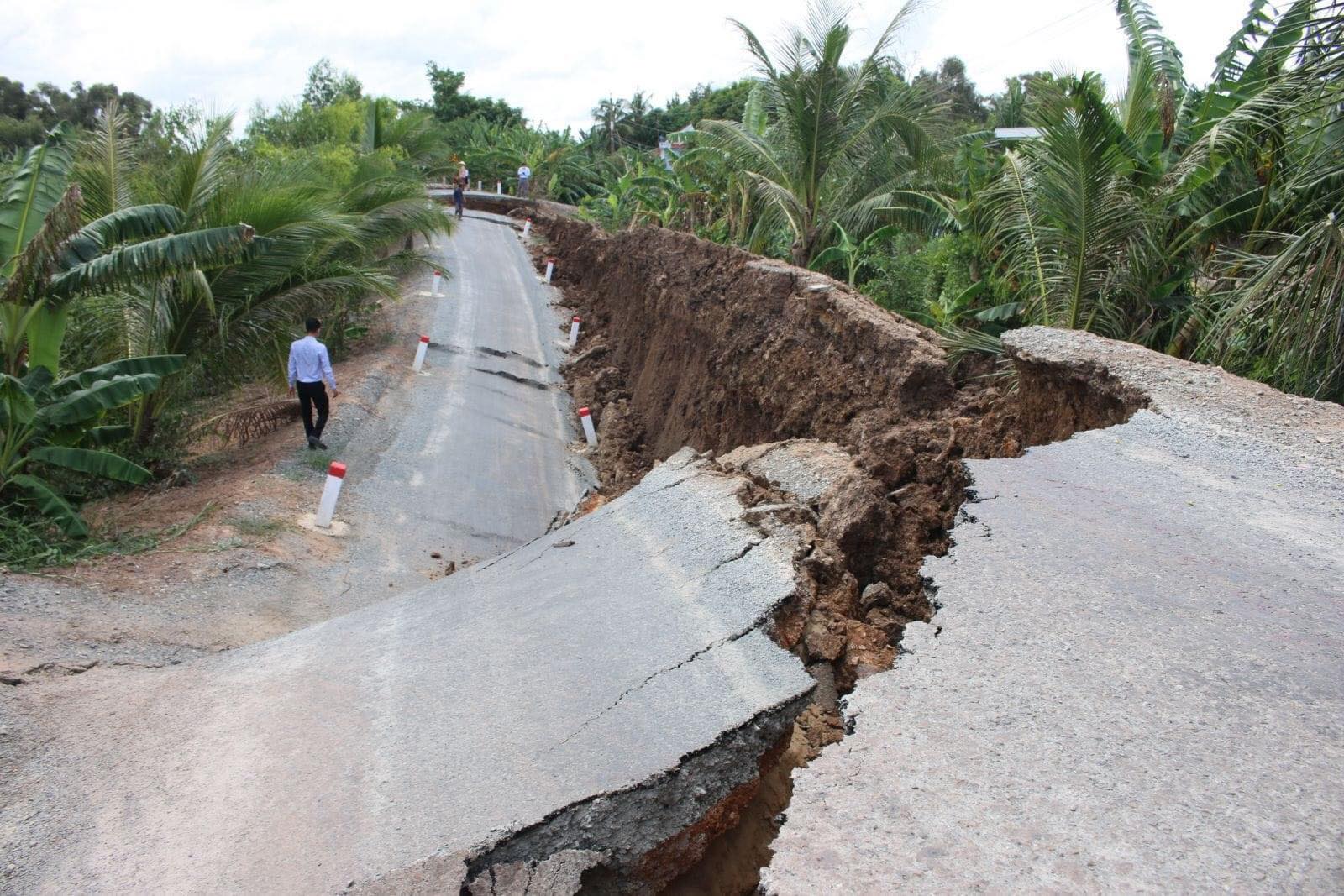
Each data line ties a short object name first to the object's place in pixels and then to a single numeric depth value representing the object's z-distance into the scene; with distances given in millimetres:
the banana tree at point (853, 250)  16898
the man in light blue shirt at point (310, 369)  12234
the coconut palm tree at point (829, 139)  15367
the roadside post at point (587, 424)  16031
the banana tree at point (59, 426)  9102
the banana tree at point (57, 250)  9344
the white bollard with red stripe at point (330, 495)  11039
